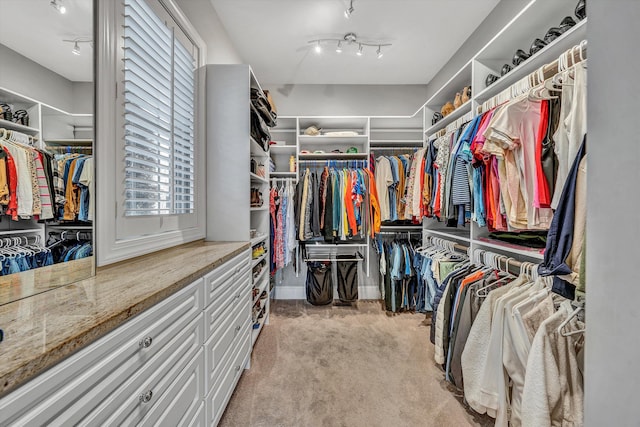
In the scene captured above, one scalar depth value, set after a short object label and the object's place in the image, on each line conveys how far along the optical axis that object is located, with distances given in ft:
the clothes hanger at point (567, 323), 3.35
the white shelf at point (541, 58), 3.99
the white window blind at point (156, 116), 4.31
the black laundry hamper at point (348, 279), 9.93
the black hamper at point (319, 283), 9.88
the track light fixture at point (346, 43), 8.06
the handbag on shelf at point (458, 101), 7.24
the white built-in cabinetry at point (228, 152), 6.42
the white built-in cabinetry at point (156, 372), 1.67
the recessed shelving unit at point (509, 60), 4.48
